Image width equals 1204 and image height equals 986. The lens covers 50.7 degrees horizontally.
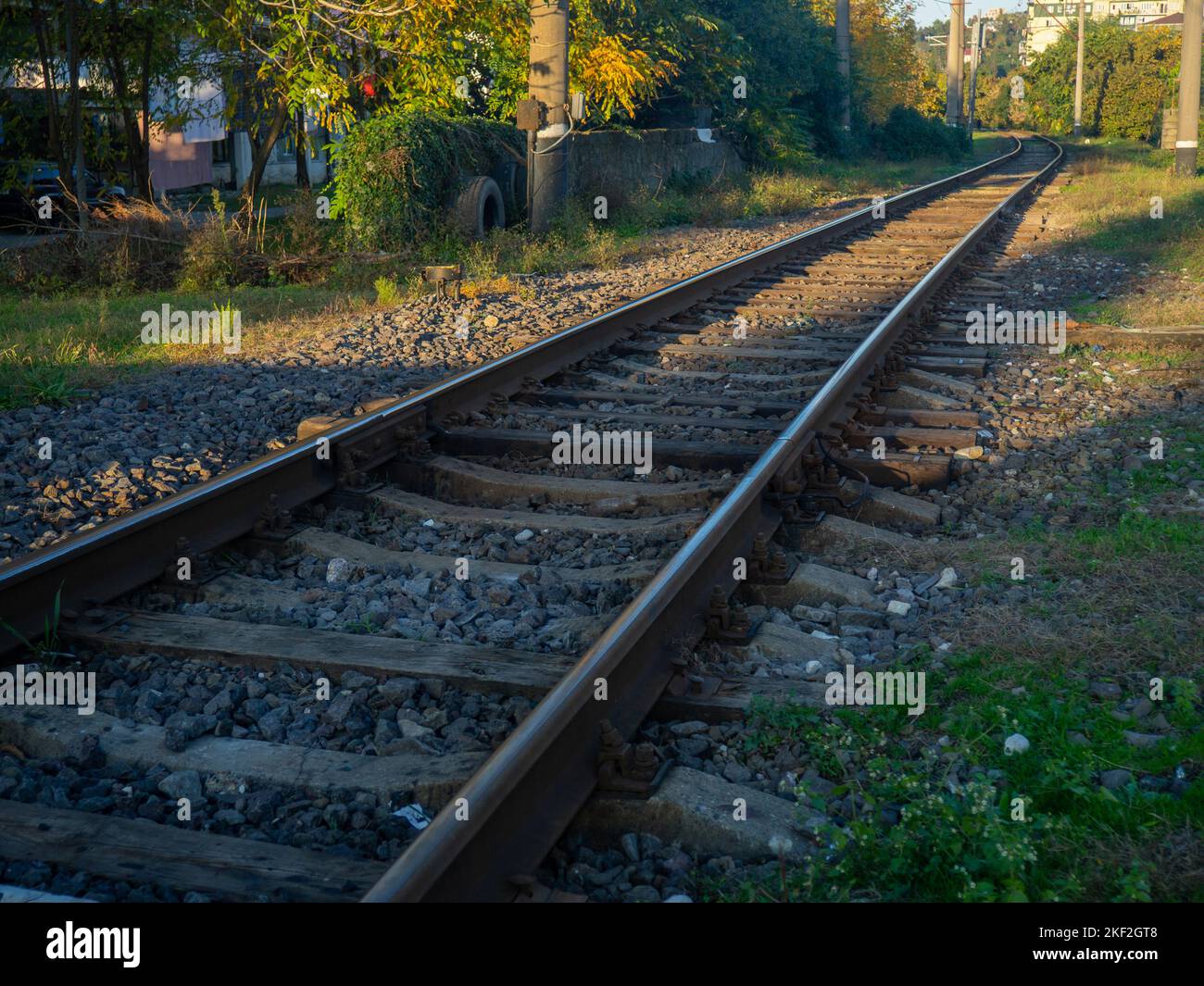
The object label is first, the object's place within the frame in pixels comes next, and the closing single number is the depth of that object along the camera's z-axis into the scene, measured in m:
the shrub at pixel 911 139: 44.25
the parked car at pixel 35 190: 15.98
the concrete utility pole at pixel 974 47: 75.41
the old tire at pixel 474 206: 14.80
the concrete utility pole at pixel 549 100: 14.90
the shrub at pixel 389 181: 14.52
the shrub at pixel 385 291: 10.55
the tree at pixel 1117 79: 70.19
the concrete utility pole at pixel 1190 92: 24.22
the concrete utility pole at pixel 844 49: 36.78
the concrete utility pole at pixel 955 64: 50.88
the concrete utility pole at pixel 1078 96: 68.00
